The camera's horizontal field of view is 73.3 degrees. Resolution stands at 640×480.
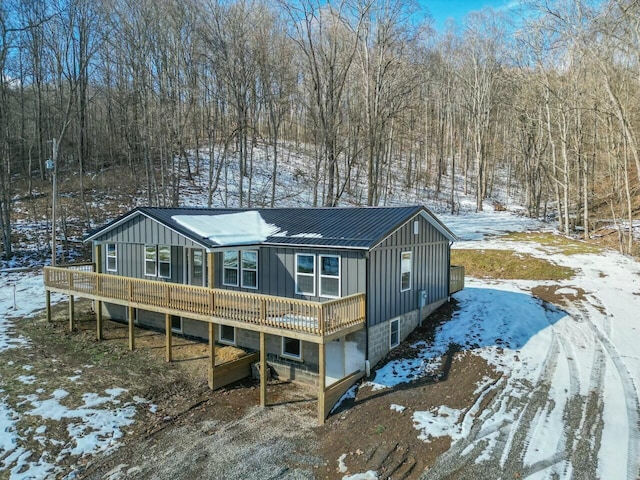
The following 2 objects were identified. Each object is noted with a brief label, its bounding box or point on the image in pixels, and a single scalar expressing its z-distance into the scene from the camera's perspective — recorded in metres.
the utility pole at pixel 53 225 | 19.64
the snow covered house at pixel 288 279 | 12.10
